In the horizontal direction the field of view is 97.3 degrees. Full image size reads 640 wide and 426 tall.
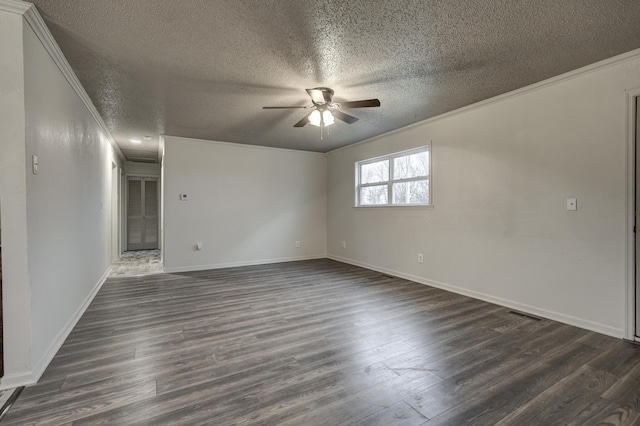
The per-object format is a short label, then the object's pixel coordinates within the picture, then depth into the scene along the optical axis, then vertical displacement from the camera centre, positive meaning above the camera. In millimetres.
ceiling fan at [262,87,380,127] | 2848 +1106
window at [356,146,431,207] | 4371 +545
